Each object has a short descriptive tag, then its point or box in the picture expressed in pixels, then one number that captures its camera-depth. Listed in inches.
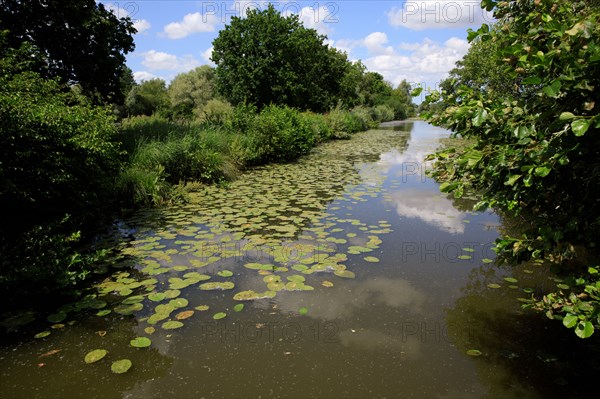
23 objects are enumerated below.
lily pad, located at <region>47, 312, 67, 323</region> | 125.8
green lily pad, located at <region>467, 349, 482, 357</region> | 110.6
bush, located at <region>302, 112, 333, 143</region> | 733.3
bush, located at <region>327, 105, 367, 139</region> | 863.7
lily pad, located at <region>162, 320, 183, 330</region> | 123.3
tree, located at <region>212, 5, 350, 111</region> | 1035.9
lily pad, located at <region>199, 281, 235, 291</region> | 150.3
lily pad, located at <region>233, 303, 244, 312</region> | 134.4
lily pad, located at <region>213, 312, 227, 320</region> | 129.1
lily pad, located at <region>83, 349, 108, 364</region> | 107.4
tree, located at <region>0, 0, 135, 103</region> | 327.9
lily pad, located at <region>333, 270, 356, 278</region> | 159.9
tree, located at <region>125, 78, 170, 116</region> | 1650.0
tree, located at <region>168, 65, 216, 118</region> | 1987.2
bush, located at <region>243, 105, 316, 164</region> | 469.1
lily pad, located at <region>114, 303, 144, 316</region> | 132.2
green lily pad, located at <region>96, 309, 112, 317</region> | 130.4
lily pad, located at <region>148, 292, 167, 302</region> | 139.5
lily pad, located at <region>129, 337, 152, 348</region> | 114.0
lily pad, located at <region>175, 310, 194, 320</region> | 129.0
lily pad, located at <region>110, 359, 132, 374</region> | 103.5
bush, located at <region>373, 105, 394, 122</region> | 1667.1
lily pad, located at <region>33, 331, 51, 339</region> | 117.7
